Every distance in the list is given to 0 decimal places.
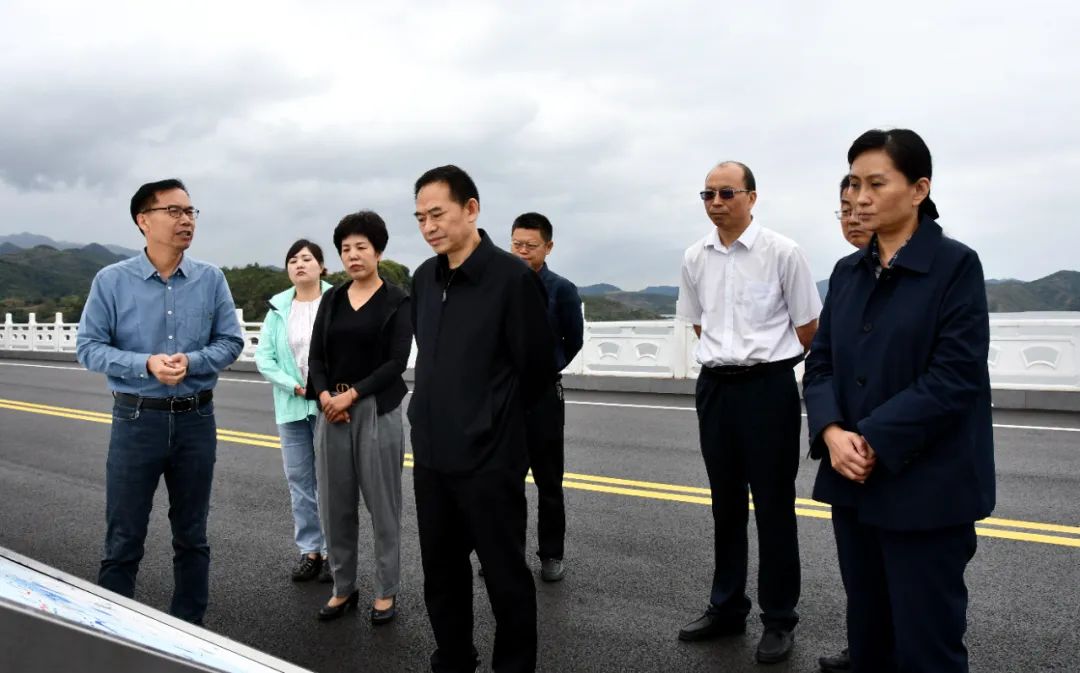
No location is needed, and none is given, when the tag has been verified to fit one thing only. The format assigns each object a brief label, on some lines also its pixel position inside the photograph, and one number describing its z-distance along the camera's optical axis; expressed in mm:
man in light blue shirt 3357
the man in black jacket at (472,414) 2908
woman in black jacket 3891
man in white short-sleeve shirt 3387
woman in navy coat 2232
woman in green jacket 4426
